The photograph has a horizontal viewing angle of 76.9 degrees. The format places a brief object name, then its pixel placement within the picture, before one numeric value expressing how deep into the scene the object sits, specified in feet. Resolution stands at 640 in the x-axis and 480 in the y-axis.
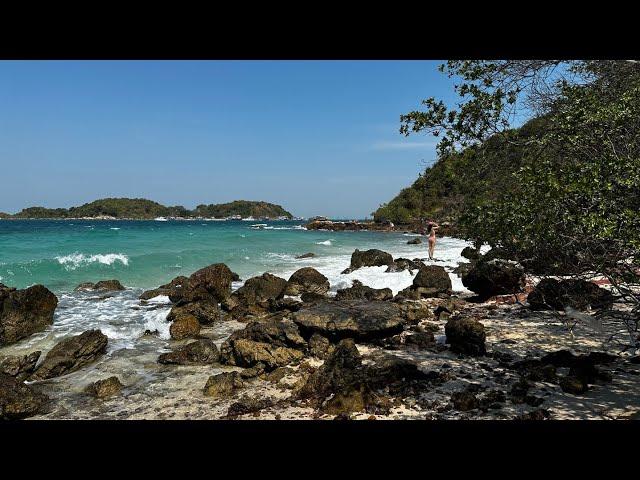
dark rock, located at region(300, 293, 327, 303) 51.18
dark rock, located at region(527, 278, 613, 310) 19.23
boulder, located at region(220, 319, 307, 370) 29.50
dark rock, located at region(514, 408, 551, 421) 19.06
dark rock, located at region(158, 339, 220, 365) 30.96
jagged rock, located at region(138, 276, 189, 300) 56.59
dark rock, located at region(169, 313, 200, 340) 37.81
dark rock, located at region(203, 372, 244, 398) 25.12
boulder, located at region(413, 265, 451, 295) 53.65
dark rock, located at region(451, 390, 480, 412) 20.99
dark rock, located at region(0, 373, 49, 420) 22.71
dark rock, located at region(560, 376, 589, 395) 21.57
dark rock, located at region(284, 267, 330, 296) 56.39
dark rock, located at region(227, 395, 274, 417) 22.59
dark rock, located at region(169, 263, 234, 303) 49.97
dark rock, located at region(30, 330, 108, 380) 29.58
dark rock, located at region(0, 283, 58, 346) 38.04
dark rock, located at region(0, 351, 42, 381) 28.84
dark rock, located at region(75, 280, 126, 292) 62.59
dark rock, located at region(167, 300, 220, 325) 42.47
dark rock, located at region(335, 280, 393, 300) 52.54
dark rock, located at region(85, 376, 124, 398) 25.73
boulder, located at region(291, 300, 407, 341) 33.19
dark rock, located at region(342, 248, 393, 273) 75.34
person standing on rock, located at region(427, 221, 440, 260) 84.79
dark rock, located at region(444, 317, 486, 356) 29.27
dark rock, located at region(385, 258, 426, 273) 70.59
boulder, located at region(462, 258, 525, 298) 45.42
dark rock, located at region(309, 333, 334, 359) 31.35
